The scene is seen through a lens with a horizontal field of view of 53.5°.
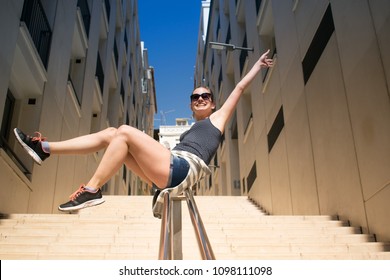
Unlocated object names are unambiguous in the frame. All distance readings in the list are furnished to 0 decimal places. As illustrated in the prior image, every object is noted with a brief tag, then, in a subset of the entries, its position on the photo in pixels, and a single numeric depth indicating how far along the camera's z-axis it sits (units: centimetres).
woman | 238
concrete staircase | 404
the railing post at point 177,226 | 203
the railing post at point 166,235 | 156
